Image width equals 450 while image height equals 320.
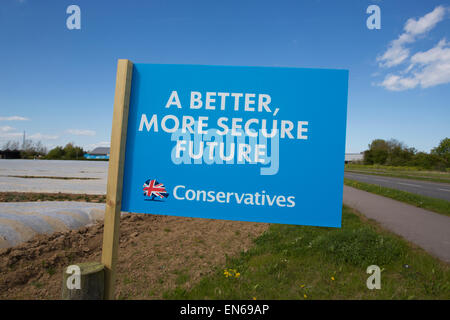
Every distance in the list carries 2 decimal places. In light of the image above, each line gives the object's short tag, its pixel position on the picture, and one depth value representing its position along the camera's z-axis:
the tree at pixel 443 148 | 57.26
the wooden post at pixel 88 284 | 1.65
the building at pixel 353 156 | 106.01
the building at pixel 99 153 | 90.19
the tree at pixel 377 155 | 63.22
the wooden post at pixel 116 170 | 1.89
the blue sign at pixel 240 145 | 1.88
